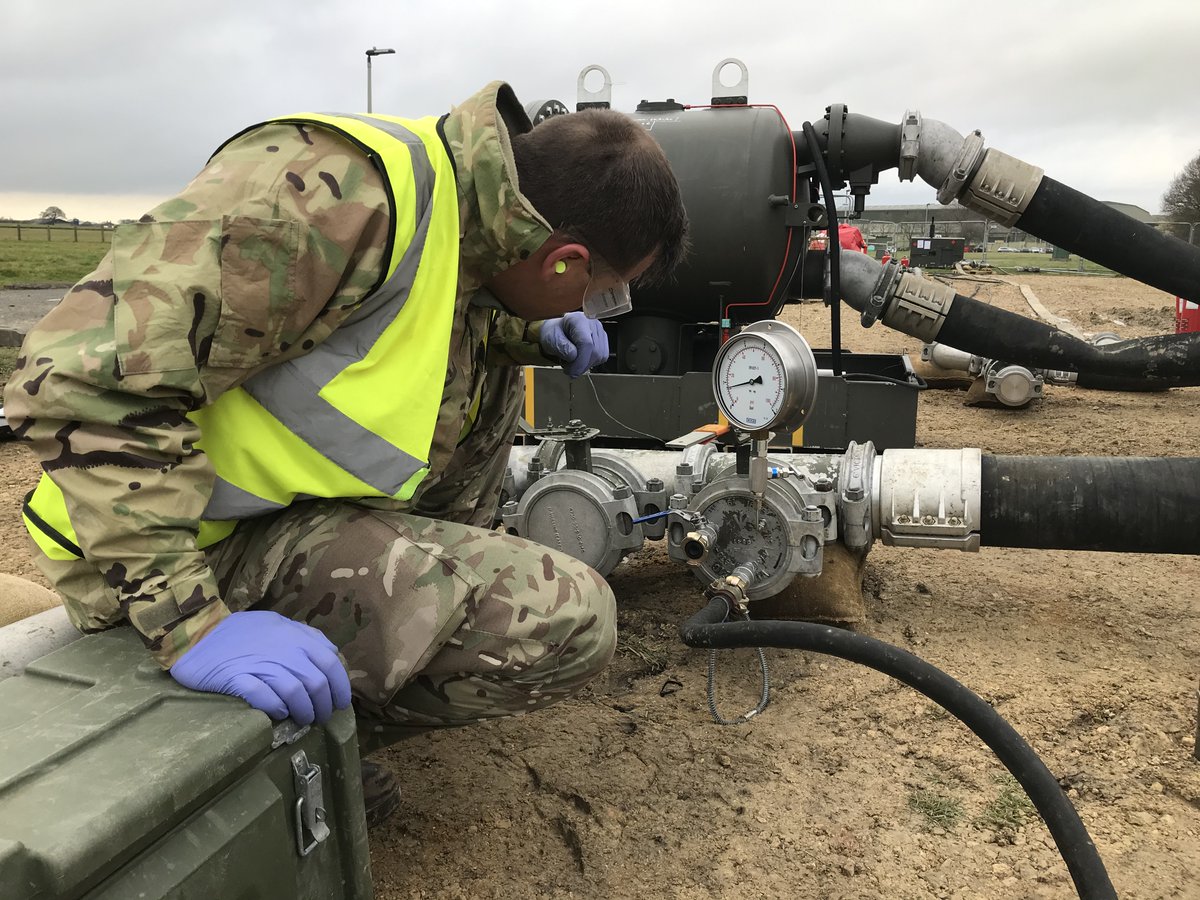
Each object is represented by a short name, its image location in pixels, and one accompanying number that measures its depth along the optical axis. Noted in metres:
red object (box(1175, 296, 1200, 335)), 7.79
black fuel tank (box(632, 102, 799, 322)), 4.16
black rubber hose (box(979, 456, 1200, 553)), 2.90
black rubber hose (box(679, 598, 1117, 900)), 1.63
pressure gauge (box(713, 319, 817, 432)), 2.67
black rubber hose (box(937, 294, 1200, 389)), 4.25
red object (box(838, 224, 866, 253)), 12.72
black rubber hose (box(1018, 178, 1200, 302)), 3.91
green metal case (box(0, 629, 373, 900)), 1.09
